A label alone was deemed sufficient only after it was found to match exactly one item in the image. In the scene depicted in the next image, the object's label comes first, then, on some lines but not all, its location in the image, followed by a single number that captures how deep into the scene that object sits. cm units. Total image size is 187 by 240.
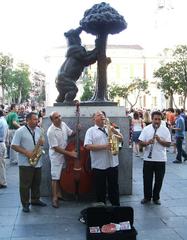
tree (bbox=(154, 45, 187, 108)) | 3772
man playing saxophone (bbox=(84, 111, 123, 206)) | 749
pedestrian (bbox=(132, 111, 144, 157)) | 1673
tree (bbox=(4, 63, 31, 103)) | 6869
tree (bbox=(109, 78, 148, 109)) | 7100
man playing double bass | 801
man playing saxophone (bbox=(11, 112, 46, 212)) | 773
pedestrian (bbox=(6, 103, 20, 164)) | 1450
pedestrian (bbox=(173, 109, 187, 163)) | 1478
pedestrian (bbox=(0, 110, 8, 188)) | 1013
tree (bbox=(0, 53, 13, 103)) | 4934
